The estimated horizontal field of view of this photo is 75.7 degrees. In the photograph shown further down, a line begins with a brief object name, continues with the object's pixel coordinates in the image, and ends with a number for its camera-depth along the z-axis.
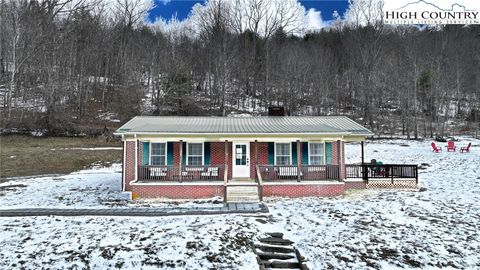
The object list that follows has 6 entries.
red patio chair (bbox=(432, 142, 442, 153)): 24.02
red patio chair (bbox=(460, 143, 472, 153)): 23.05
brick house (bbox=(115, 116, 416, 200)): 13.59
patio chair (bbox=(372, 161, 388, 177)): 15.28
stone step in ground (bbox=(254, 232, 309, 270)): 7.65
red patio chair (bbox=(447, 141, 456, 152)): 24.14
